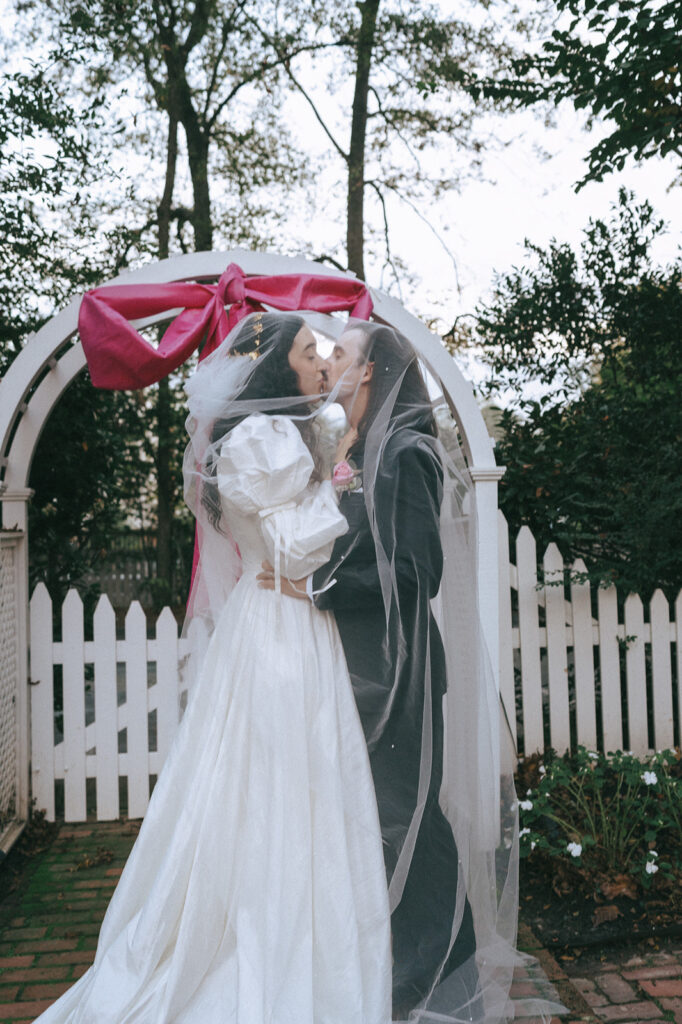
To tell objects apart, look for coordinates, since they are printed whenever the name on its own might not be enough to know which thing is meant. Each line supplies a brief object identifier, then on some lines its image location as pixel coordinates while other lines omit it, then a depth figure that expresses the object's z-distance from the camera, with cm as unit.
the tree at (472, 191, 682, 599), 417
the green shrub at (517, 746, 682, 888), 299
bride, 198
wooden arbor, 353
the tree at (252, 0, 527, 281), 922
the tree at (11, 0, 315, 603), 819
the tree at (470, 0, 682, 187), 374
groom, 212
